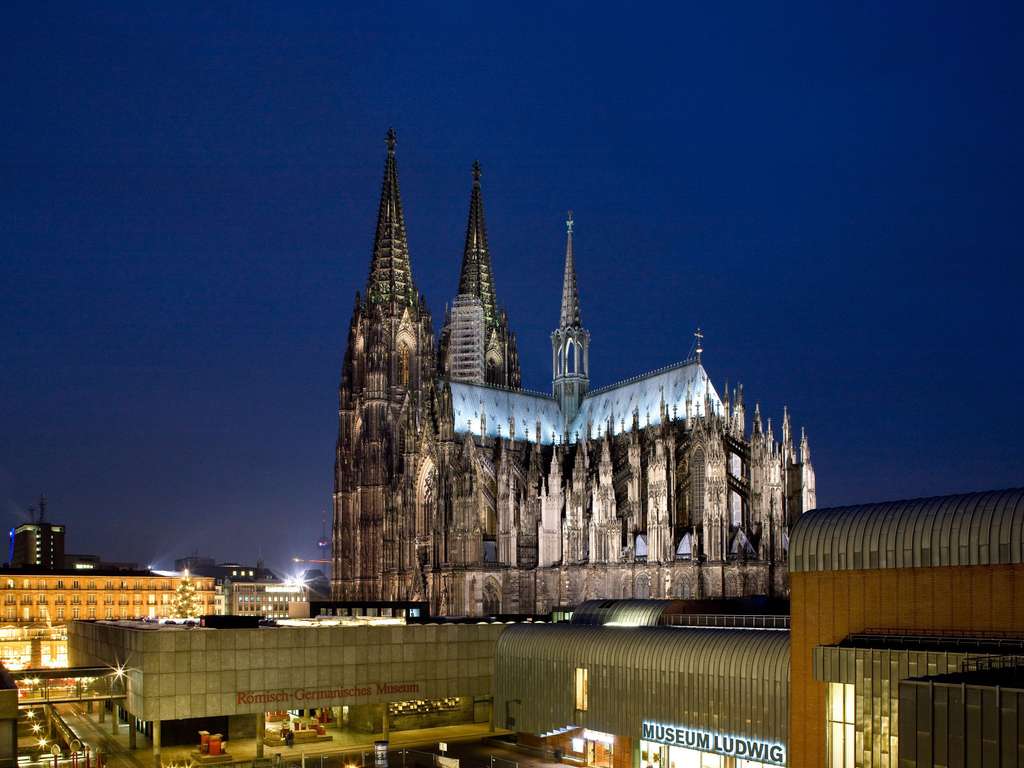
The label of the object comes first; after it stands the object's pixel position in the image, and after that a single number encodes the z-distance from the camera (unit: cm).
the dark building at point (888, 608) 3294
